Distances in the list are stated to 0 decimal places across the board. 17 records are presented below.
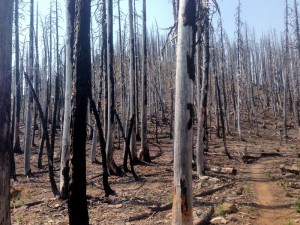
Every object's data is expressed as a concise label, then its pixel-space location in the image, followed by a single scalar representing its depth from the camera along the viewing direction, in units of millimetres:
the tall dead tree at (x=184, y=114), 5184
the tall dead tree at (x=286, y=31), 27062
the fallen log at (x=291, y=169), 12690
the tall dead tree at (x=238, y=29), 28130
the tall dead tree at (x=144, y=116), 15953
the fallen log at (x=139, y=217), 7270
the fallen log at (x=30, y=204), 8991
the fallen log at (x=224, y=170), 12977
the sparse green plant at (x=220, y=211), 7562
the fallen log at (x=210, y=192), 9383
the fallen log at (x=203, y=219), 6701
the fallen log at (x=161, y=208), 7888
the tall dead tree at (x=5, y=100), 3160
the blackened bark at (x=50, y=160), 9193
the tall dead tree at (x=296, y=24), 26078
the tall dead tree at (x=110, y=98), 12234
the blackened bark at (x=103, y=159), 6633
